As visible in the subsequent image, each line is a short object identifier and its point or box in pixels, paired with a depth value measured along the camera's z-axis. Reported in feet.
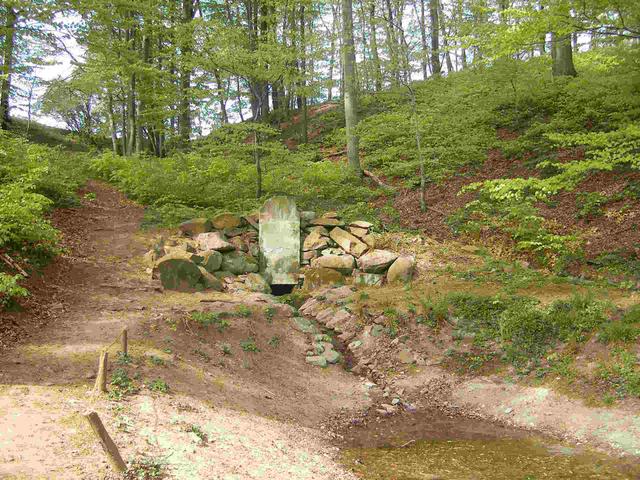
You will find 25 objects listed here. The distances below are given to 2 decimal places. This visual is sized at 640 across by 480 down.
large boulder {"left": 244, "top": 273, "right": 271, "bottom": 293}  33.40
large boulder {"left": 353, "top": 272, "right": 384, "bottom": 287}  33.06
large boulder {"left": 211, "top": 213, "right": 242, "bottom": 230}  38.65
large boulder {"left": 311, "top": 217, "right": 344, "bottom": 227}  39.27
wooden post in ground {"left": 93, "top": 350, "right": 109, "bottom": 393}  15.70
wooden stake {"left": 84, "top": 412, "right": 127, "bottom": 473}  10.77
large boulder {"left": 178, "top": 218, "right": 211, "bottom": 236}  38.06
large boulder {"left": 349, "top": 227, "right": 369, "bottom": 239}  38.01
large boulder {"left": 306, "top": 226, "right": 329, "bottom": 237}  38.58
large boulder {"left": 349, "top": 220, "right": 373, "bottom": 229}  38.83
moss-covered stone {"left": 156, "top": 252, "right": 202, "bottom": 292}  30.40
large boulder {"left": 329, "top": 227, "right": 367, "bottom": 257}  36.22
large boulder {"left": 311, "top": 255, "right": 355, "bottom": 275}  34.83
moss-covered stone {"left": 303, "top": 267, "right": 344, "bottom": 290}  34.32
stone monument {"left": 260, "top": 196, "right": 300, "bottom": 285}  36.27
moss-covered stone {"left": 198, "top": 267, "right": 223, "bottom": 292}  31.65
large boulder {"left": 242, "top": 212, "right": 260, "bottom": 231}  39.06
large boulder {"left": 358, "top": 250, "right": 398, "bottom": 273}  33.78
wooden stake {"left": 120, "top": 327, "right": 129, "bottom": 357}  18.54
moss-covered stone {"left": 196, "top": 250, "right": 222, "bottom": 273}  33.60
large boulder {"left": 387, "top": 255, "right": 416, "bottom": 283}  32.55
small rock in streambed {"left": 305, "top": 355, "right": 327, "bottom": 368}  24.87
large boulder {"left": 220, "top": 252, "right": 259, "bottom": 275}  35.06
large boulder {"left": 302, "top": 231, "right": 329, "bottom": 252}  37.42
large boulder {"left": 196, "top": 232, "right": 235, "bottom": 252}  35.29
